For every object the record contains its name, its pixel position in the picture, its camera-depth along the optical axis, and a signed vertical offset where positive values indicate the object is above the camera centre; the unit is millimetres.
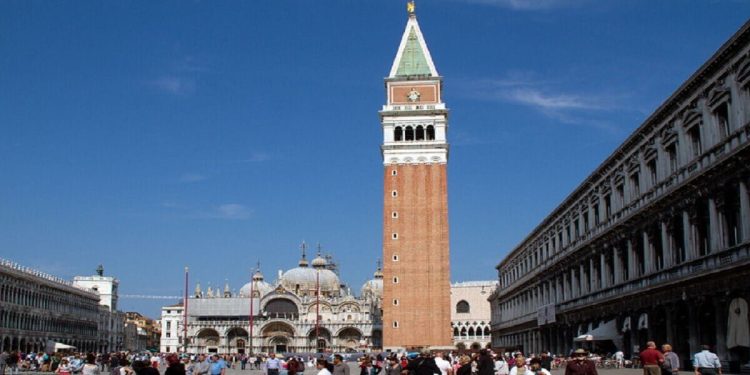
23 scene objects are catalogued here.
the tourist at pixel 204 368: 24891 -823
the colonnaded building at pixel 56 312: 76562 +3150
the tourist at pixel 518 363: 16628 -502
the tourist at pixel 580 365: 14859 -478
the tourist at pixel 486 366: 18464 -598
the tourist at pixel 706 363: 19609 -598
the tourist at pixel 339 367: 19766 -642
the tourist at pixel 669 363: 19281 -581
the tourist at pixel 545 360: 30298 -803
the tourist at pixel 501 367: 22147 -776
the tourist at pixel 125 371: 22094 -788
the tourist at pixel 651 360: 18672 -502
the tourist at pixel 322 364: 16695 -486
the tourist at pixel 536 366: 15236 -509
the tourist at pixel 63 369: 24667 -912
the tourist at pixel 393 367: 22781 -762
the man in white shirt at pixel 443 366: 21284 -682
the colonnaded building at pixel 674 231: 28359 +4507
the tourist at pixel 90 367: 20156 -621
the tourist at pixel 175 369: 14883 -499
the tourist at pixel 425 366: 17375 -564
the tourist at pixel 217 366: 24125 -732
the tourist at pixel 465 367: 18484 -618
